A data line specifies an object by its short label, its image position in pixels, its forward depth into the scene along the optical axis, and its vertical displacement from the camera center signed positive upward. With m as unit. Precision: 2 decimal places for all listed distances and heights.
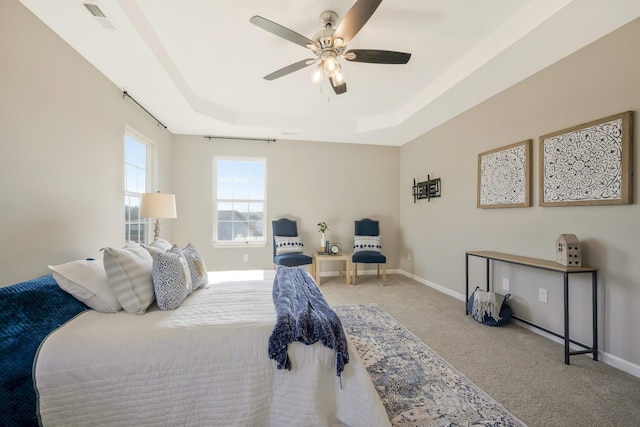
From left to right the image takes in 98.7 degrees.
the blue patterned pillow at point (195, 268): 2.12 -0.44
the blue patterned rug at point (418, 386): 1.58 -1.17
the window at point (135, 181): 3.23 +0.41
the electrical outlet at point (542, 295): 2.63 -0.77
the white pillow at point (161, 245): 2.45 -0.29
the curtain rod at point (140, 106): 3.02 +1.33
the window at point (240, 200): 4.93 +0.24
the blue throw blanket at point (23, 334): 1.13 -0.56
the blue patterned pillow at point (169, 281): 1.72 -0.44
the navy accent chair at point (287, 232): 4.30 -0.32
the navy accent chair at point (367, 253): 4.45 -0.65
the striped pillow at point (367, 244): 4.84 -0.53
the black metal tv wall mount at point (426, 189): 4.30 +0.42
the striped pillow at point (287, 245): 4.54 -0.52
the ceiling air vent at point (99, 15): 1.82 +1.37
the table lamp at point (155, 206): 2.92 +0.08
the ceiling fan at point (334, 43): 1.82 +1.29
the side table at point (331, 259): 4.48 -0.75
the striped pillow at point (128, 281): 1.62 -0.41
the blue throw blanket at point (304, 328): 1.37 -0.60
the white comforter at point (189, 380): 1.26 -0.80
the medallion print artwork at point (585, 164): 2.10 +0.43
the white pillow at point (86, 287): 1.59 -0.44
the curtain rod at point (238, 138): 4.80 +1.34
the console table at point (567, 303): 2.13 -0.69
